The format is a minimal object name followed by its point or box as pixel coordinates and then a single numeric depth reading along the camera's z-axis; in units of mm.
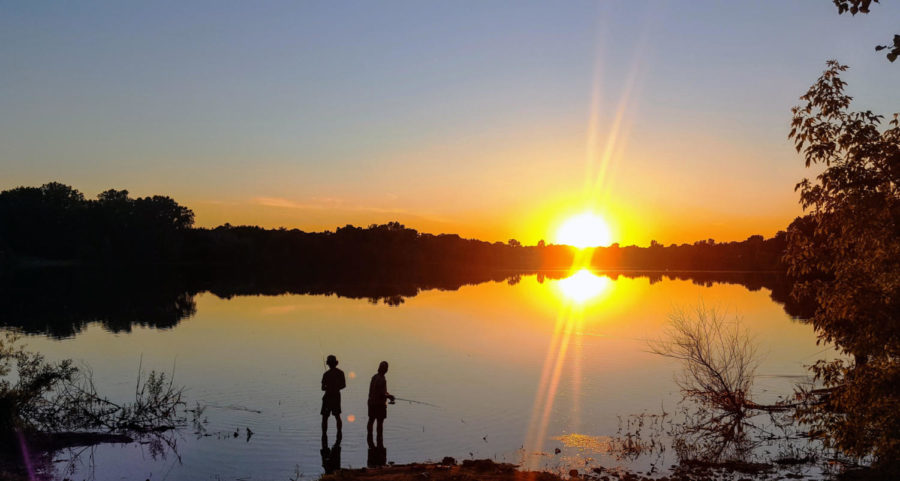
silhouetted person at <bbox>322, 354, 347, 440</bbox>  19266
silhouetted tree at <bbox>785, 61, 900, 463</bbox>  12406
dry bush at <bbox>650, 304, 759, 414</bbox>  23062
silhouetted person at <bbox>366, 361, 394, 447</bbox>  19156
